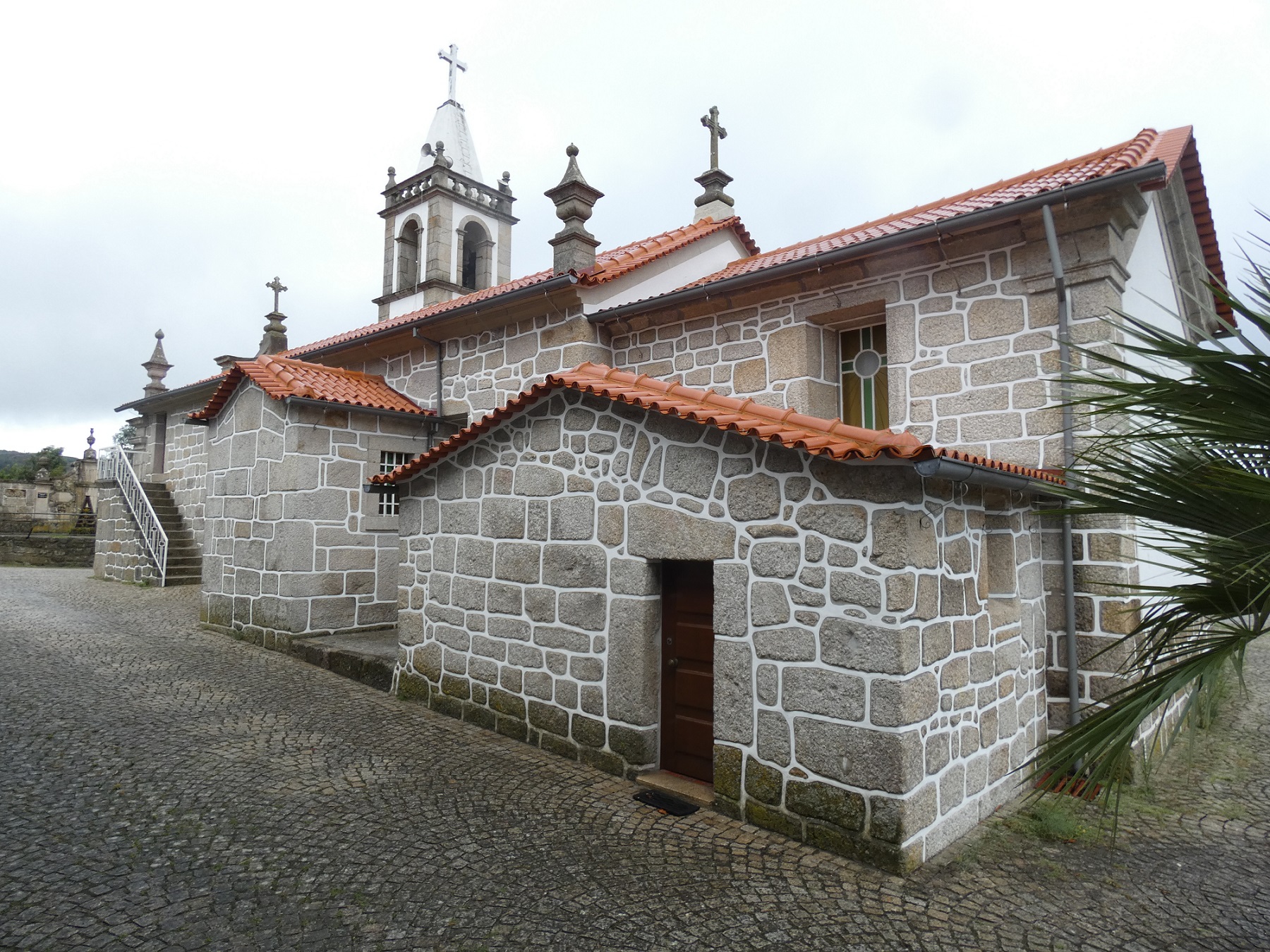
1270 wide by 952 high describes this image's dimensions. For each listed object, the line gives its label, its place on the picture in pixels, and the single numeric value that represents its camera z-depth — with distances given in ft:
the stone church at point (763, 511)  13.61
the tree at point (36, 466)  86.74
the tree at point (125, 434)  145.94
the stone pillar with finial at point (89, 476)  75.92
